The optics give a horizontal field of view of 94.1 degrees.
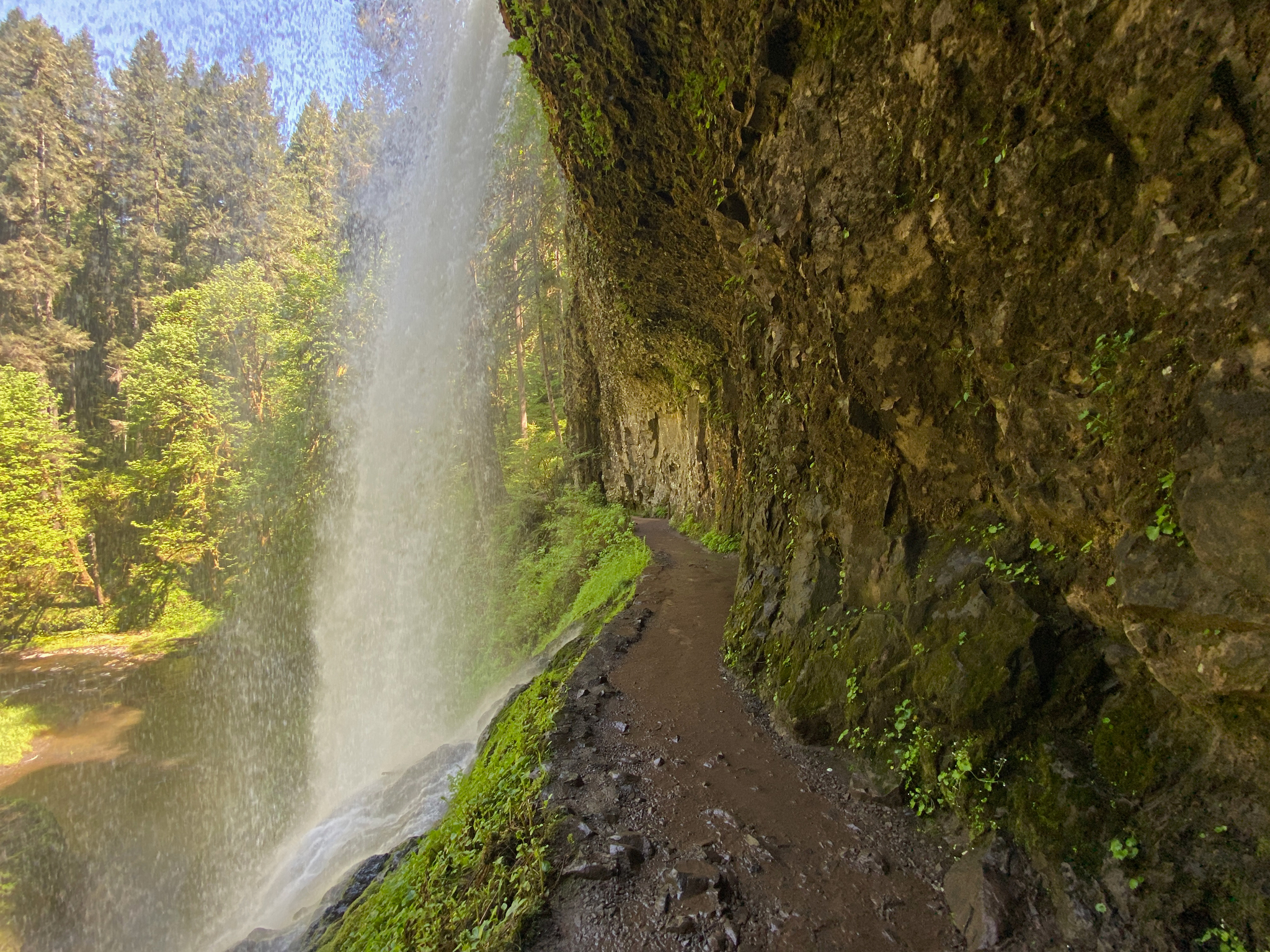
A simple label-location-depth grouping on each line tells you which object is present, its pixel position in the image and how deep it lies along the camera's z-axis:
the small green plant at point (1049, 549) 3.12
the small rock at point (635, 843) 3.32
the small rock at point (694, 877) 3.02
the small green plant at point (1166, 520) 2.39
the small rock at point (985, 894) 2.60
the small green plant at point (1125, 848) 2.46
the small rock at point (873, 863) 3.15
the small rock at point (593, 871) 3.14
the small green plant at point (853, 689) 4.19
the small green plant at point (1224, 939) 2.09
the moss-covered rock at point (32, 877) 10.51
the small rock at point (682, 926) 2.79
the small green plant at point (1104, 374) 2.60
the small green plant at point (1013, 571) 3.26
